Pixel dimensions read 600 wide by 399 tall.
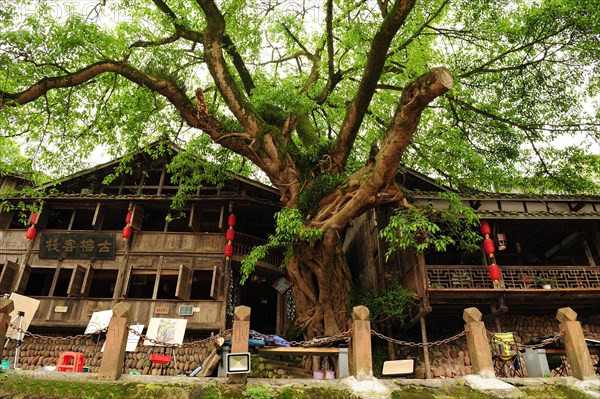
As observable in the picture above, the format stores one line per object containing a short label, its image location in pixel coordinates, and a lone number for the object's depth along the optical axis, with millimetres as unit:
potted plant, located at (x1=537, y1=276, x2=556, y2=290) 12789
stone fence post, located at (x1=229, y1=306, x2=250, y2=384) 6750
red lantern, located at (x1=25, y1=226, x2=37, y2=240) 15966
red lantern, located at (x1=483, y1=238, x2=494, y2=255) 12766
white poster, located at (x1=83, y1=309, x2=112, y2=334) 14109
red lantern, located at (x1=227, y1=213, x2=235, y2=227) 15723
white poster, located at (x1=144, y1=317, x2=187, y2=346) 13922
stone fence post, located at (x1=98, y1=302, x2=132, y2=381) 6695
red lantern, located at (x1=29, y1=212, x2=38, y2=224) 16341
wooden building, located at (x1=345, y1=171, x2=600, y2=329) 12484
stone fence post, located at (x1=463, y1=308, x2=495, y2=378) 7327
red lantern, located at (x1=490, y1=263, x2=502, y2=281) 12372
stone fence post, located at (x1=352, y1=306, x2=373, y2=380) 7105
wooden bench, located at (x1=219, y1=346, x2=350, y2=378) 7793
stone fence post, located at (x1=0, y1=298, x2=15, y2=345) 6969
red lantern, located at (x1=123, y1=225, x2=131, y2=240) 15742
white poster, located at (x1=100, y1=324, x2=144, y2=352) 13383
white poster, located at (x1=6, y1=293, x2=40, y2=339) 11961
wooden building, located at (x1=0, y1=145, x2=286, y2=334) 14977
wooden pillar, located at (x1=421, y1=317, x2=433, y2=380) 11844
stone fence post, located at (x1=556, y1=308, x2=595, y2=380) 7359
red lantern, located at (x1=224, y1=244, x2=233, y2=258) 15281
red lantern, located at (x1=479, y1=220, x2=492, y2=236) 13094
